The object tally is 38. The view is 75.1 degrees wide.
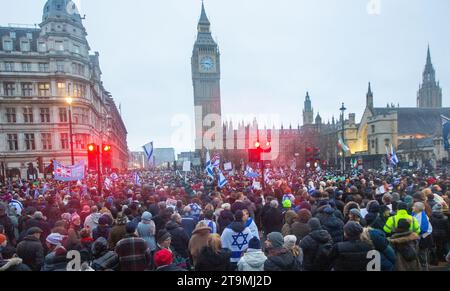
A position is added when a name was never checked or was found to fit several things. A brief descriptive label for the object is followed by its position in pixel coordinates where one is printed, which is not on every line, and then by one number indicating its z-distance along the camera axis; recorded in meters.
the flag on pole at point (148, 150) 16.33
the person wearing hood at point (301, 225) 6.41
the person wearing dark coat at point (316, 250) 4.81
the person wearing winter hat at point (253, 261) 4.27
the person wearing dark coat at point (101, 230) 6.99
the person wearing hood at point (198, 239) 5.48
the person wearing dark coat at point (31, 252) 5.43
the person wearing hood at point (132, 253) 4.69
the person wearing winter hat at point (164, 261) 3.69
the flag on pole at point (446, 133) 11.58
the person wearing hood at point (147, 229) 6.78
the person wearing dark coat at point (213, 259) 4.68
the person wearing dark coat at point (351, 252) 4.08
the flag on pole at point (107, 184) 19.12
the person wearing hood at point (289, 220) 6.92
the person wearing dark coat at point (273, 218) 8.70
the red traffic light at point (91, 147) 13.70
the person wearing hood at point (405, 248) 4.70
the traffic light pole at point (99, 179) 13.59
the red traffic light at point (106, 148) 17.41
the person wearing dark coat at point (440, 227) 6.99
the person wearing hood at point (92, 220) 8.16
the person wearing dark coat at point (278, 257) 4.06
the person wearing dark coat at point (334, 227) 6.34
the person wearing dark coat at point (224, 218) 7.10
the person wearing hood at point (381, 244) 4.38
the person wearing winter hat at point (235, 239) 5.89
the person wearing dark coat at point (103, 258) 4.58
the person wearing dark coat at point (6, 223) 7.99
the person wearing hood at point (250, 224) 6.99
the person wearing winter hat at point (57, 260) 4.51
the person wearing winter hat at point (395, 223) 5.84
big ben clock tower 127.23
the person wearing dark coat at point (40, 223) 7.58
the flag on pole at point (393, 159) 24.38
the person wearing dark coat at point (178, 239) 6.42
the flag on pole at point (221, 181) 16.20
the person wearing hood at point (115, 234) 6.38
